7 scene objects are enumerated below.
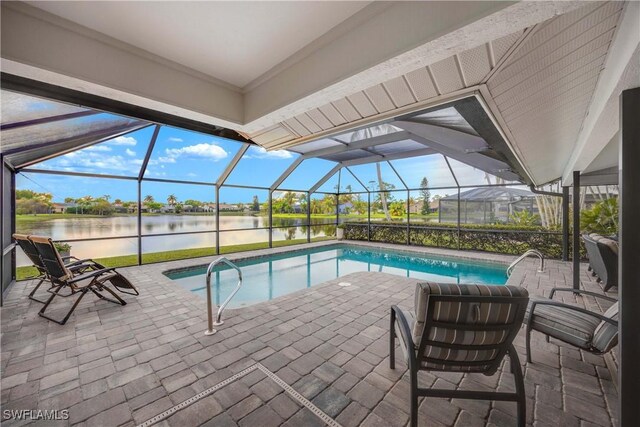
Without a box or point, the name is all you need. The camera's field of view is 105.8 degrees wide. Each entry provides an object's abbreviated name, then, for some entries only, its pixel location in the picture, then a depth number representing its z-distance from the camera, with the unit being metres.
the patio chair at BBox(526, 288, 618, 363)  2.05
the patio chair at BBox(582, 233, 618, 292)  3.88
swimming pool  6.21
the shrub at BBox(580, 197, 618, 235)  6.16
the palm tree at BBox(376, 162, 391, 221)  11.67
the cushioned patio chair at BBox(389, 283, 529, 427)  1.59
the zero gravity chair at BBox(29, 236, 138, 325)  3.38
